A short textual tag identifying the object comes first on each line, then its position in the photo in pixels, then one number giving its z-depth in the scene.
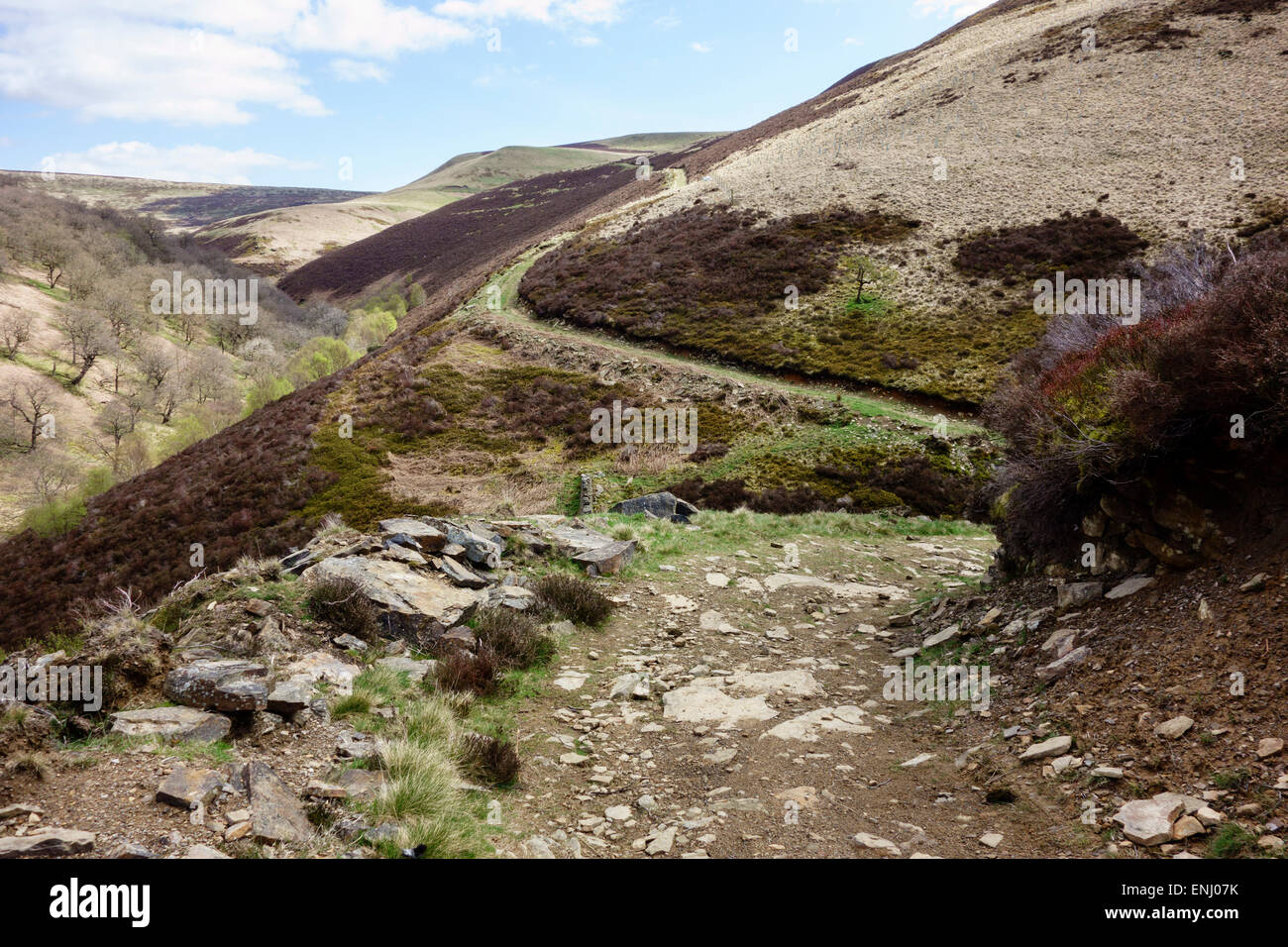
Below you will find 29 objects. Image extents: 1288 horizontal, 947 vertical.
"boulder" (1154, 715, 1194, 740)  4.75
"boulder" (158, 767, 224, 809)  4.16
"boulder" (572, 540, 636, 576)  11.41
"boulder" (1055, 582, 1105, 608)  7.18
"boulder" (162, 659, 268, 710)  5.47
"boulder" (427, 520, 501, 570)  10.69
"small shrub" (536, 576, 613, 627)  9.59
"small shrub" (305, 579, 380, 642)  7.68
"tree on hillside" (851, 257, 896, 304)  40.59
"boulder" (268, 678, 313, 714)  5.68
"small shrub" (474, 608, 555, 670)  8.03
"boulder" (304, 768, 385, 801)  4.66
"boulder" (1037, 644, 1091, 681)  6.30
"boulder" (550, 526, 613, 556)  12.12
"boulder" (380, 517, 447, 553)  10.20
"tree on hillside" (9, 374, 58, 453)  54.28
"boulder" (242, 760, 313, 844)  4.07
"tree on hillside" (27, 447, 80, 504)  46.31
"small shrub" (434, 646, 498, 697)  7.09
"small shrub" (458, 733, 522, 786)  5.67
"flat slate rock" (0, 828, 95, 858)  3.42
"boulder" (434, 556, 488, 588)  9.88
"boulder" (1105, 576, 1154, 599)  6.66
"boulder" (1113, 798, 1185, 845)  4.11
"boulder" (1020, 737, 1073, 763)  5.33
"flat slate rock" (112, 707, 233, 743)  5.02
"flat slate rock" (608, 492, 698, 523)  17.98
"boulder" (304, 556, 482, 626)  8.31
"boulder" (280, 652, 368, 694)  6.49
